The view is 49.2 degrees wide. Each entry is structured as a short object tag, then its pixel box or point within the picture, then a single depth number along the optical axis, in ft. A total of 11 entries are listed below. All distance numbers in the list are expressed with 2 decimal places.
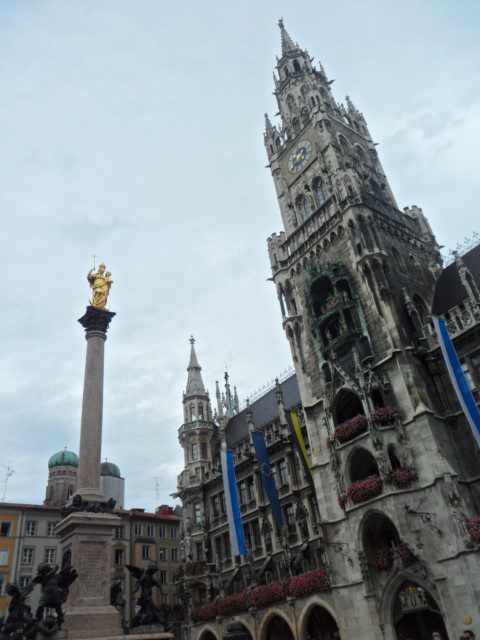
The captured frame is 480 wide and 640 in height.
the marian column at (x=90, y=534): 58.23
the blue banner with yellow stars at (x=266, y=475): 112.78
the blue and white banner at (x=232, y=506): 110.22
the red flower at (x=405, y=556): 85.66
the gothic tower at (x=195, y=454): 151.74
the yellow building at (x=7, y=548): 165.17
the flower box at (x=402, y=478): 88.99
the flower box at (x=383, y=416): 95.96
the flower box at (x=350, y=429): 99.78
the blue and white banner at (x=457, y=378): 82.43
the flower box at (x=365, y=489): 92.27
